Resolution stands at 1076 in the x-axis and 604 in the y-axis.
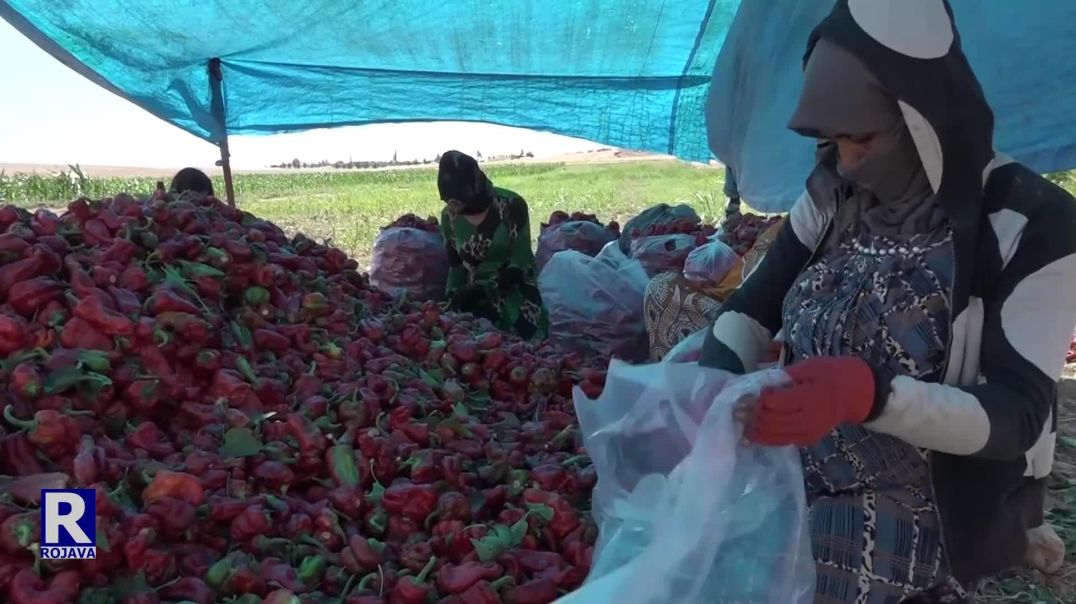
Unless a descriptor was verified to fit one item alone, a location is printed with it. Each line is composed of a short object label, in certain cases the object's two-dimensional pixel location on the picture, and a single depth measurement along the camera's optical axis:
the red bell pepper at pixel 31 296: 1.83
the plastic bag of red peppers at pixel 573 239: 4.28
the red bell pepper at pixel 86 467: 1.47
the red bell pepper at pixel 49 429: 1.54
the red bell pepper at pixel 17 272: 1.86
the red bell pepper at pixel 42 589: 1.25
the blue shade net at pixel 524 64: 3.32
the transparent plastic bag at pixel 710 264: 3.04
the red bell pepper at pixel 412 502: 1.66
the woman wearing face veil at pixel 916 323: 1.24
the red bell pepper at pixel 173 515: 1.45
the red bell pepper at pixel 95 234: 2.16
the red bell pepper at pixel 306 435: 1.76
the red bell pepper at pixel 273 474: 1.67
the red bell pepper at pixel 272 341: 2.14
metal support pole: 4.25
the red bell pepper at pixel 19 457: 1.52
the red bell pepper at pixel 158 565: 1.37
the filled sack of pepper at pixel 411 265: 4.17
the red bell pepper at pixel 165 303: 1.95
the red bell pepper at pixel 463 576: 1.49
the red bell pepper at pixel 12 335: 1.71
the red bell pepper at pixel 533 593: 1.49
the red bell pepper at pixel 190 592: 1.36
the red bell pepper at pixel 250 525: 1.53
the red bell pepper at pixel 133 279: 2.00
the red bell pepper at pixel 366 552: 1.54
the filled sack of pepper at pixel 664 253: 3.66
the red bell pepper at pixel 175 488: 1.51
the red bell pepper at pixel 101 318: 1.80
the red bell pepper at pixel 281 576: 1.41
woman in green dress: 3.71
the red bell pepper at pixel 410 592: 1.45
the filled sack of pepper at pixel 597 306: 3.47
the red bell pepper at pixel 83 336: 1.79
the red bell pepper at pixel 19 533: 1.29
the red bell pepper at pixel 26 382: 1.62
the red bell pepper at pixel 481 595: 1.45
